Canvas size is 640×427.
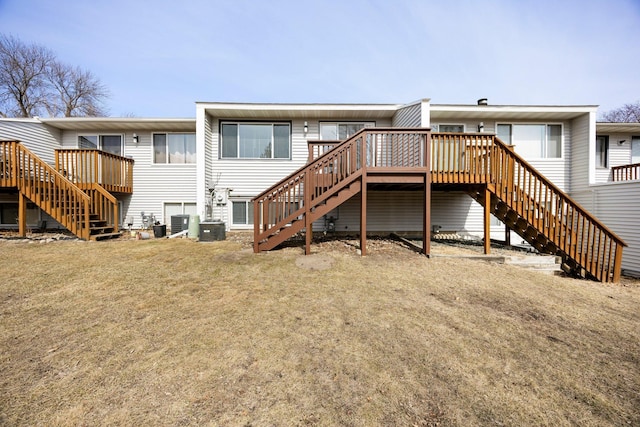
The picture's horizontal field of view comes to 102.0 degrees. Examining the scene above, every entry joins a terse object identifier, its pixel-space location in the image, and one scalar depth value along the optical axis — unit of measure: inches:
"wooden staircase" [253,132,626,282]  246.7
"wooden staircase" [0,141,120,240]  310.7
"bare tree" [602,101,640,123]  1008.9
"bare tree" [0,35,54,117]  827.4
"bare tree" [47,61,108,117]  911.0
